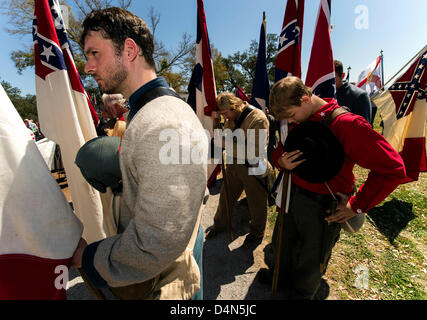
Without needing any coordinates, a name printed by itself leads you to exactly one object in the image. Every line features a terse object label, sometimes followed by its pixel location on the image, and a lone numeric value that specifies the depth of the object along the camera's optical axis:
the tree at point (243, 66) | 46.96
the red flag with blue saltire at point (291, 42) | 2.52
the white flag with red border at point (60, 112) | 1.79
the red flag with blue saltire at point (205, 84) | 3.20
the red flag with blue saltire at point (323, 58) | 2.40
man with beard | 0.73
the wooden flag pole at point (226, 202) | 3.15
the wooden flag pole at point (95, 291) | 1.02
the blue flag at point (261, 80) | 3.77
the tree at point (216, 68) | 18.77
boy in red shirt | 1.46
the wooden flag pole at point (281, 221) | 1.90
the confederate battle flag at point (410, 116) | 3.55
